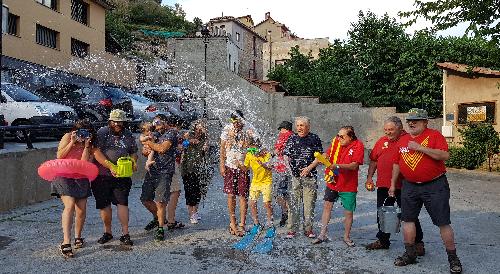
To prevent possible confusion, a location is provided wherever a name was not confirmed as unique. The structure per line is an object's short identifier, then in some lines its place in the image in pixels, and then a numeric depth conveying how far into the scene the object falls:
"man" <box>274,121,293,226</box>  7.13
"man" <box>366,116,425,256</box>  5.95
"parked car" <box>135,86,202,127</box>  17.50
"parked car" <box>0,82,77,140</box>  12.01
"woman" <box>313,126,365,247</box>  6.12
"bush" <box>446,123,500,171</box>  16.91
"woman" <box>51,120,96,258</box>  5.54
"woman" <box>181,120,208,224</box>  7.24
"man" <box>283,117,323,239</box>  6.46
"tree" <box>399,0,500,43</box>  9.53
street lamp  26.91
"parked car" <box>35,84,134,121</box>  14.26
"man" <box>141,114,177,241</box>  6.27
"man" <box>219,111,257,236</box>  6.60
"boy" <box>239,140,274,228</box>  6.65
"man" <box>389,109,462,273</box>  5.07
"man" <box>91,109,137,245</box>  5.85
